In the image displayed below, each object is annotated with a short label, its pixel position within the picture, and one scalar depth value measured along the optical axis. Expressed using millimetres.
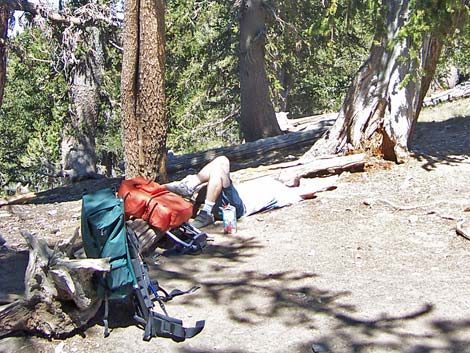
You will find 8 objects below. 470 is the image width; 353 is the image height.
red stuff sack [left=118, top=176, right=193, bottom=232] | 5926
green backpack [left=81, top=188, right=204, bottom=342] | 4480
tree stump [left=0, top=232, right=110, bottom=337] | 4371
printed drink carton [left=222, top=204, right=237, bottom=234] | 7039
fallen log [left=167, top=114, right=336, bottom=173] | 11164
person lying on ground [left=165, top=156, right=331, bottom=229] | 7129
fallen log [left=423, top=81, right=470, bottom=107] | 16562
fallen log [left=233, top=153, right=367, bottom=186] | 8617
